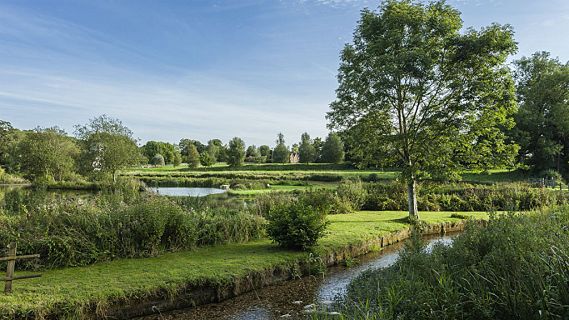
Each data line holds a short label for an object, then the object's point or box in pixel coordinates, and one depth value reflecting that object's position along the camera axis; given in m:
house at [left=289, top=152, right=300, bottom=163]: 100.56
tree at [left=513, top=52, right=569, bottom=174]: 39.66
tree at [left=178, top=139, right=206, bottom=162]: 121.81
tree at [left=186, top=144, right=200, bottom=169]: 74.38
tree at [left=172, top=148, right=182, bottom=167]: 89.97
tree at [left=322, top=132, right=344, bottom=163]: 71.69
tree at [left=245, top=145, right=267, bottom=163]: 92.81
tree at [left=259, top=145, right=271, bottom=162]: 102.59
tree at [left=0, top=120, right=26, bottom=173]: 53.86
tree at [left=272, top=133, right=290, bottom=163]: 86.00
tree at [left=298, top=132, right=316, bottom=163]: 77.38
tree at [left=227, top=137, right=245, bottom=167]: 73.44
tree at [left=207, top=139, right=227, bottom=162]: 95.06
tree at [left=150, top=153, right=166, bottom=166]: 96.32
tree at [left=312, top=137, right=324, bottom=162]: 81.50
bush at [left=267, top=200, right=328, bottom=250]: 10.60
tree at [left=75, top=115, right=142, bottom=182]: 39.84
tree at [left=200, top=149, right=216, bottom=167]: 77.70
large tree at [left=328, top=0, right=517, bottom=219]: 14.62
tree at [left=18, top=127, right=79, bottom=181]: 42.81
